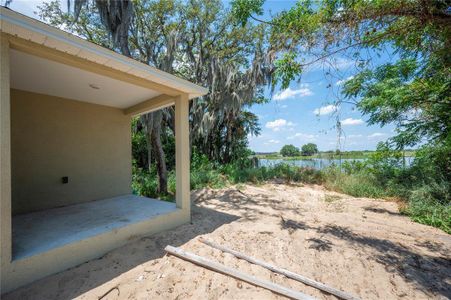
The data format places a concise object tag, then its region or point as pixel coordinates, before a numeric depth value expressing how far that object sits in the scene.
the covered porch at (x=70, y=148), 1.85
